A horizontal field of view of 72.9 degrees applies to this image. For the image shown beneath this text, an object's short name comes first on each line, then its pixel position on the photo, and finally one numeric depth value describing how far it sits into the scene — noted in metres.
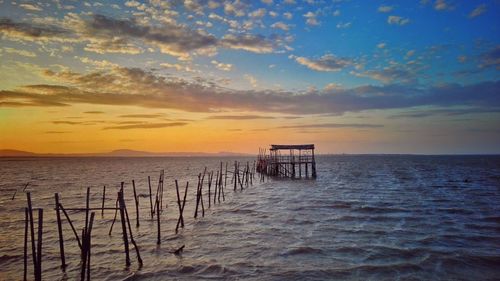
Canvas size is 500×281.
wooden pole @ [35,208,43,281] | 8.22
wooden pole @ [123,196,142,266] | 11.43
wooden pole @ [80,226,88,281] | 9.10
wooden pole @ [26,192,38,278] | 8.61
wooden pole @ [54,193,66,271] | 10.05
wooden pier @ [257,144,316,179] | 47.45
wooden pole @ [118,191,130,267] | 10.65
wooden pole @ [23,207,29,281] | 9.59
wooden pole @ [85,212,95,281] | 9.05
